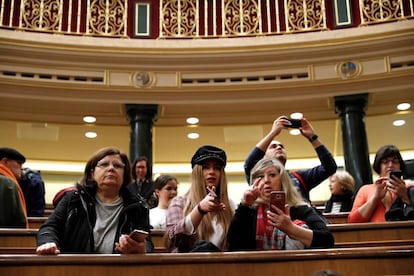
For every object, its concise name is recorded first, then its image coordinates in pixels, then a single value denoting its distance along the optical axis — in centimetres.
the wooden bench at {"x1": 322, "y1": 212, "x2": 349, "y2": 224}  426
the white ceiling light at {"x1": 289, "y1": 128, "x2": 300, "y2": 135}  940
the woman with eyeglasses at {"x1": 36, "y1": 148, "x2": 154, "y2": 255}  251
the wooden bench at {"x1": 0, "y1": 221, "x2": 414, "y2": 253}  312
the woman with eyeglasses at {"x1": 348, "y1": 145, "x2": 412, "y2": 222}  328
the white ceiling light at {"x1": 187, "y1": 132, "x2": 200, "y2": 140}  944
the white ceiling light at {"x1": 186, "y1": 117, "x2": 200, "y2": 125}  843
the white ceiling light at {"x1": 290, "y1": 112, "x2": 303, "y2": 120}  826
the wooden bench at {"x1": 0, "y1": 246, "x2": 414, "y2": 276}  204
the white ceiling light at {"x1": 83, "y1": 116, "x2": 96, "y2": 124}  837
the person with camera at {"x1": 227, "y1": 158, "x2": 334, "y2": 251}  240
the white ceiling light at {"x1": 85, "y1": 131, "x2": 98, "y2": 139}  940
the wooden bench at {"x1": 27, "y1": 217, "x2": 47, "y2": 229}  417
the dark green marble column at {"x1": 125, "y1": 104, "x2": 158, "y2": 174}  771
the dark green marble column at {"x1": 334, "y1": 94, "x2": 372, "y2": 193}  719
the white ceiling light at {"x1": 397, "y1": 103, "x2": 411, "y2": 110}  797
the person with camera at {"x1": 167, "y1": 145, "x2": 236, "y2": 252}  259
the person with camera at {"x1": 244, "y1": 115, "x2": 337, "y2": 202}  360
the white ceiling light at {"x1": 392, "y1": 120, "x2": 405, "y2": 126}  915
